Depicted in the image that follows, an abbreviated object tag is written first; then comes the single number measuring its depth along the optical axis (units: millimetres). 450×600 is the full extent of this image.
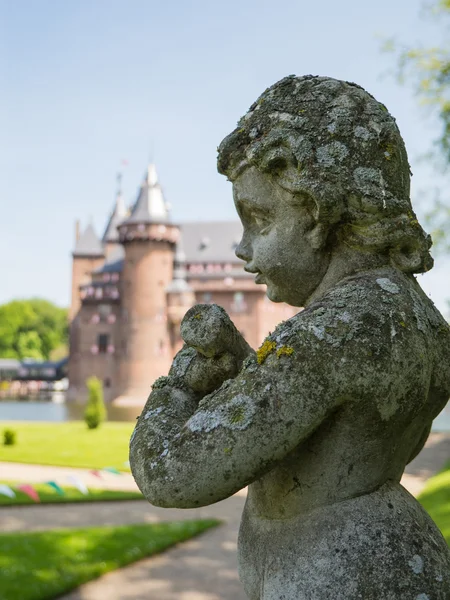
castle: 50656
